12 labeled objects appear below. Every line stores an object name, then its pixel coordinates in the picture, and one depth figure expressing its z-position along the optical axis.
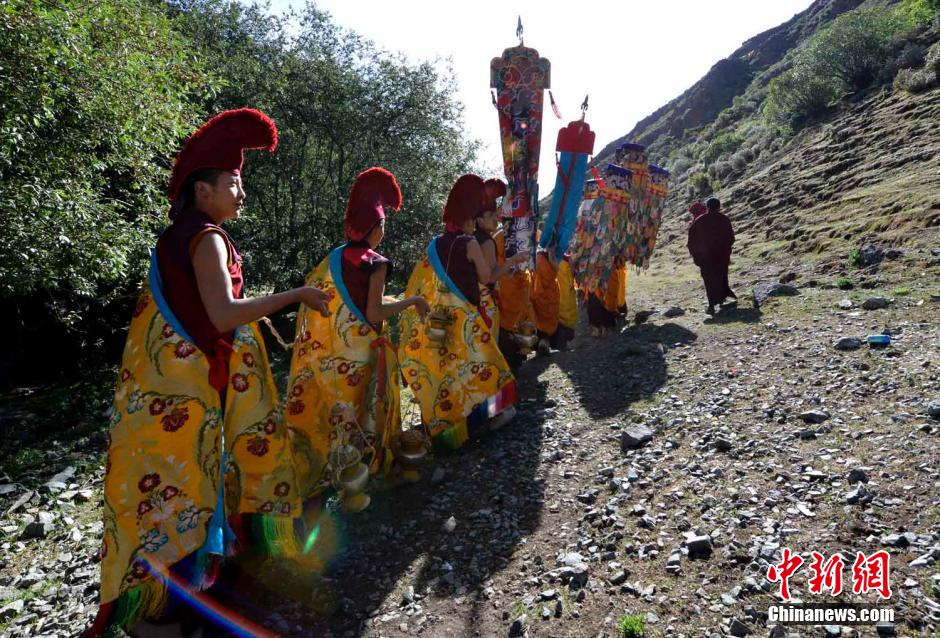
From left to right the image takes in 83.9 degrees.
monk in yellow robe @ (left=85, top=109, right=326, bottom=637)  2.20
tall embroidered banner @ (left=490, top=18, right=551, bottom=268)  6.17
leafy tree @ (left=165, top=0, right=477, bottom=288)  12.62
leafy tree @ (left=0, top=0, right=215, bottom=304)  4.61
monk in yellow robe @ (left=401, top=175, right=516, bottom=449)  4.45
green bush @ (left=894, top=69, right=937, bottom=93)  16.55
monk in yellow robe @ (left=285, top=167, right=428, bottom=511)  3.51
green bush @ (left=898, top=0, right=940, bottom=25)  23.07
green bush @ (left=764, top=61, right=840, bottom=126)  23.39
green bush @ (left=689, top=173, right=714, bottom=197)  25.20
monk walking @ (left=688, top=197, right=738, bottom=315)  8.97
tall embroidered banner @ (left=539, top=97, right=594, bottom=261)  6.47
